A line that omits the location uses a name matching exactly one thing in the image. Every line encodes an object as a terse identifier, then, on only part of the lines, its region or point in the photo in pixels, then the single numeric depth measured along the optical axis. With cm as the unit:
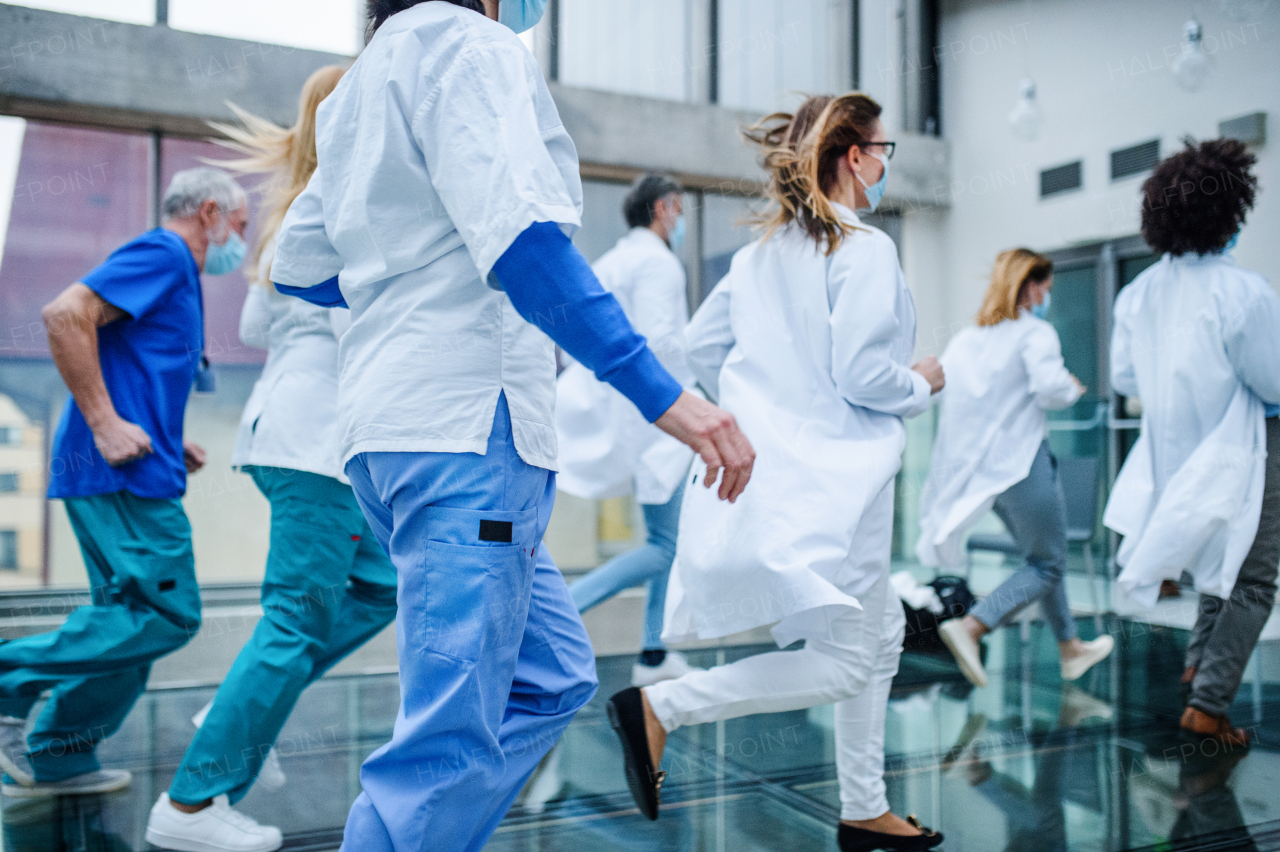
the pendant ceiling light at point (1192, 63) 508
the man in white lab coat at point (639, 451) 352
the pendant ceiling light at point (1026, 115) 616
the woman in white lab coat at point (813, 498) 196
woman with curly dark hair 295
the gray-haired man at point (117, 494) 225
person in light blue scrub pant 115
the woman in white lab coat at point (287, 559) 211
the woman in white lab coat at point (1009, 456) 375
